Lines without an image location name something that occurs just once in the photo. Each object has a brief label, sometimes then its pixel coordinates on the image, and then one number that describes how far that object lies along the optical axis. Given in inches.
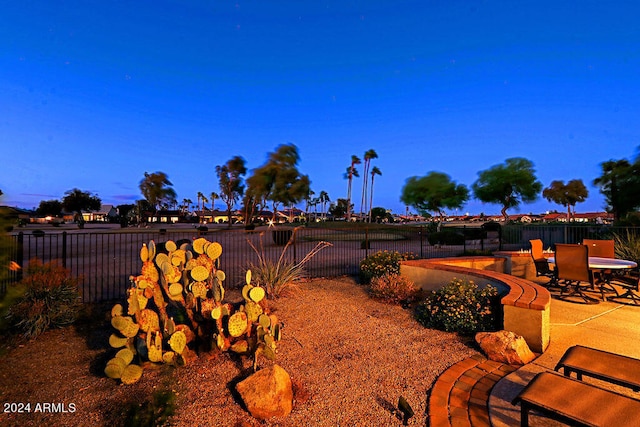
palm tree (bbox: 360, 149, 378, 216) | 2559.1
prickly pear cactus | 123.2
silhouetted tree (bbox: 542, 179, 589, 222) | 1761.8
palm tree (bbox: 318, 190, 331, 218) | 4525.1
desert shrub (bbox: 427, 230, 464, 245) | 742.1
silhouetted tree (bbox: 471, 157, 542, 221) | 1158.3
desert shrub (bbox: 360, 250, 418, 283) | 265.9
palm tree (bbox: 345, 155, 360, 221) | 2844.5
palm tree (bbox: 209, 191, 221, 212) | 4474.4
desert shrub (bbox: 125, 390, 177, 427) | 94.8
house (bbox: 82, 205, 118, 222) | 3356.3
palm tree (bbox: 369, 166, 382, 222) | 2997.0
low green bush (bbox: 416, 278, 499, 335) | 161.5
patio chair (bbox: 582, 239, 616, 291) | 261.4
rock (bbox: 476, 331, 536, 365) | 131.2
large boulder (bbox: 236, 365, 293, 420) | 100.7
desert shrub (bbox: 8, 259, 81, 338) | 165.0
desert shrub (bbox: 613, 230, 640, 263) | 309.8
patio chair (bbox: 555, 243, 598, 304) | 207.8
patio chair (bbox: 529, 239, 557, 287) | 245.9
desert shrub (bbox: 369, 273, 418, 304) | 220.8
